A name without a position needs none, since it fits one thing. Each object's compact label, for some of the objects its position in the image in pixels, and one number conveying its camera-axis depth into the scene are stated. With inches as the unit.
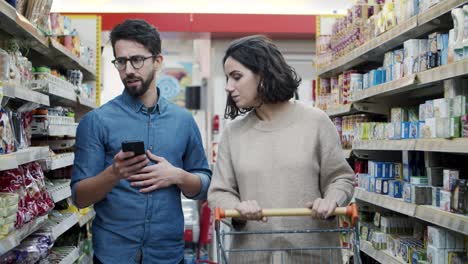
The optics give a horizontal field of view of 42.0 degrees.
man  90.7
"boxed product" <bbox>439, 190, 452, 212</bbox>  109.7
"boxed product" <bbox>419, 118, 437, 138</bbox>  112.5
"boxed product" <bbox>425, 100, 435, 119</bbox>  115.3
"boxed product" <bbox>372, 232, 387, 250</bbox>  144.9
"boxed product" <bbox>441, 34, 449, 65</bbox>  110.6
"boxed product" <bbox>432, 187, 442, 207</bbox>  118.1
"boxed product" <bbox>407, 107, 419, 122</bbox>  132.0
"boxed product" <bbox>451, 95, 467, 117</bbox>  104.3
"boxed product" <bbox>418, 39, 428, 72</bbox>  118.6
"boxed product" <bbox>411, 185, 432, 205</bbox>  121.9
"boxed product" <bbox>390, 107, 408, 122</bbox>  135.4
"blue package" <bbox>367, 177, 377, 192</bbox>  148.7
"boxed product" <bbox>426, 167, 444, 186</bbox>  122.2
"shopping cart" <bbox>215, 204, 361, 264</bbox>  75.7
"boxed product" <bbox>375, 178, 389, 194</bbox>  143.0
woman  83.0
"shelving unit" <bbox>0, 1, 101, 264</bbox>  99.4
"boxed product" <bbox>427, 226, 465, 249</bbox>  113.3
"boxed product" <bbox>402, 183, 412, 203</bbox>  127.6
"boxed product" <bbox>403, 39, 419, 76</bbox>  124.4
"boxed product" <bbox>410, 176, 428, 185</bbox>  125.0
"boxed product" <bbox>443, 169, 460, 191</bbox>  108.7
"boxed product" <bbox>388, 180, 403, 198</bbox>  136.1
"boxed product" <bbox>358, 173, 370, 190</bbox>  153.6
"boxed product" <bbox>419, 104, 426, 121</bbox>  119.7
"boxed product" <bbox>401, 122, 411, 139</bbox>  127.8
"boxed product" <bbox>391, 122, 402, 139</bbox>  131.7
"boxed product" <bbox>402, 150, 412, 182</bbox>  133.5
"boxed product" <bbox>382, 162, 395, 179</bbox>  143.4
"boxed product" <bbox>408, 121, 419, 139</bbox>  123.5
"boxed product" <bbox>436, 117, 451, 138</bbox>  105.8
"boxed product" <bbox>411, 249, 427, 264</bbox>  123.3
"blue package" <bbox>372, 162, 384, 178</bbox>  144.9
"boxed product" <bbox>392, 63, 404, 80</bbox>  131.3
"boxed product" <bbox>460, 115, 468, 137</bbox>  100.0
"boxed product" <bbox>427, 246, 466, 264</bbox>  113.3
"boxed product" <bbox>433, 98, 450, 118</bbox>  108.4
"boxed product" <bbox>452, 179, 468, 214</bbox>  103.9
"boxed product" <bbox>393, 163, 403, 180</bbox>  139.6
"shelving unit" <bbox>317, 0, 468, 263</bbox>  105.9
